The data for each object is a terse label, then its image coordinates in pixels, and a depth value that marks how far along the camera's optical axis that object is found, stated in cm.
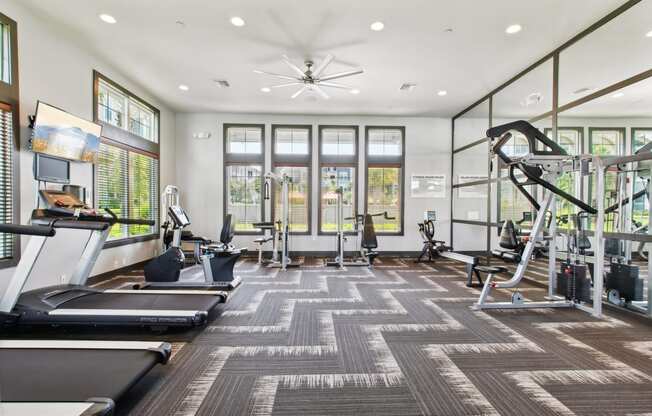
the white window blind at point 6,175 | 318
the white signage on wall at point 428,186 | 746
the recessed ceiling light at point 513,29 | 365
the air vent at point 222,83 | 524
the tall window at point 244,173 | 730
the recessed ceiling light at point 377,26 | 359
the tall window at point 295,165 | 732
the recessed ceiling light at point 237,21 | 352
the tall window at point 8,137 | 319
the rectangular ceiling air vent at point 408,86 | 539
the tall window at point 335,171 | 735
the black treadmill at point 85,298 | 258
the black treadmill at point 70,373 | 147
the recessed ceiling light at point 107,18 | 351
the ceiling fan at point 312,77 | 431
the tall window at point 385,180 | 743
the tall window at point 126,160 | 484
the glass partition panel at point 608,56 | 341
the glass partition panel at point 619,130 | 353
